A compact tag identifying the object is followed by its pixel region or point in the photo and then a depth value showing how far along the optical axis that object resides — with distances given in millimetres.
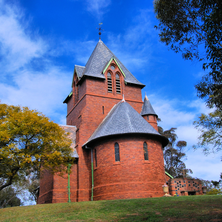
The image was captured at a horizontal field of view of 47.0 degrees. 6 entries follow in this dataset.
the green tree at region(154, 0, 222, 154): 12388
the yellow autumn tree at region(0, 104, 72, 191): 18609
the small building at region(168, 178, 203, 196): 24734
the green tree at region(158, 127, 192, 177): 46316
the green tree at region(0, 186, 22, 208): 48397
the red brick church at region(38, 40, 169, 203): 22797
